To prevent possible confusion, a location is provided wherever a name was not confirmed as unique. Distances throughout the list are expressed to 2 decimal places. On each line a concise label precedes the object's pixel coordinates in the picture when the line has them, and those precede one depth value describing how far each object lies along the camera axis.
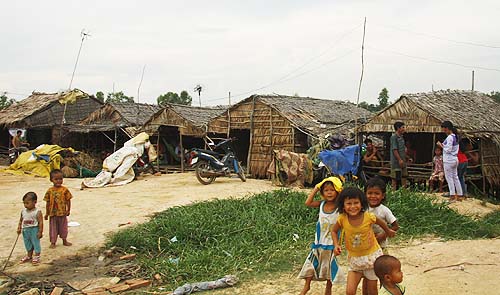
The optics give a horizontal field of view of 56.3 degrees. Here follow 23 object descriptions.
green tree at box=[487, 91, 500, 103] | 30.84
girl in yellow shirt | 3.79
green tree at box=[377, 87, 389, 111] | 30.20
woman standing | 8.72
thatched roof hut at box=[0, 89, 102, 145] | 19.91
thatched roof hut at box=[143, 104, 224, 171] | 16.11
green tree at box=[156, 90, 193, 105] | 30.24
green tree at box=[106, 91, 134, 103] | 30.62
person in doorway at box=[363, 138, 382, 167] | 12.09
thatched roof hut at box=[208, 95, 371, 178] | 14.00
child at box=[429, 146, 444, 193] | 10.51
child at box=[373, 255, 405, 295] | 3.12
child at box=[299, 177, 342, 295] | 4.24
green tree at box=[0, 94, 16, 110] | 29.33
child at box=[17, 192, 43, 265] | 6.16
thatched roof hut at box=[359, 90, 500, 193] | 10.81
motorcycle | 12.80
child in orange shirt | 6.76
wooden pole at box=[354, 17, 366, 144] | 11.43
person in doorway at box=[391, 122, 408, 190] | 9.52
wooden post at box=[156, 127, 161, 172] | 16.93
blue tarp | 10.95
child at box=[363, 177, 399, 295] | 4.06
